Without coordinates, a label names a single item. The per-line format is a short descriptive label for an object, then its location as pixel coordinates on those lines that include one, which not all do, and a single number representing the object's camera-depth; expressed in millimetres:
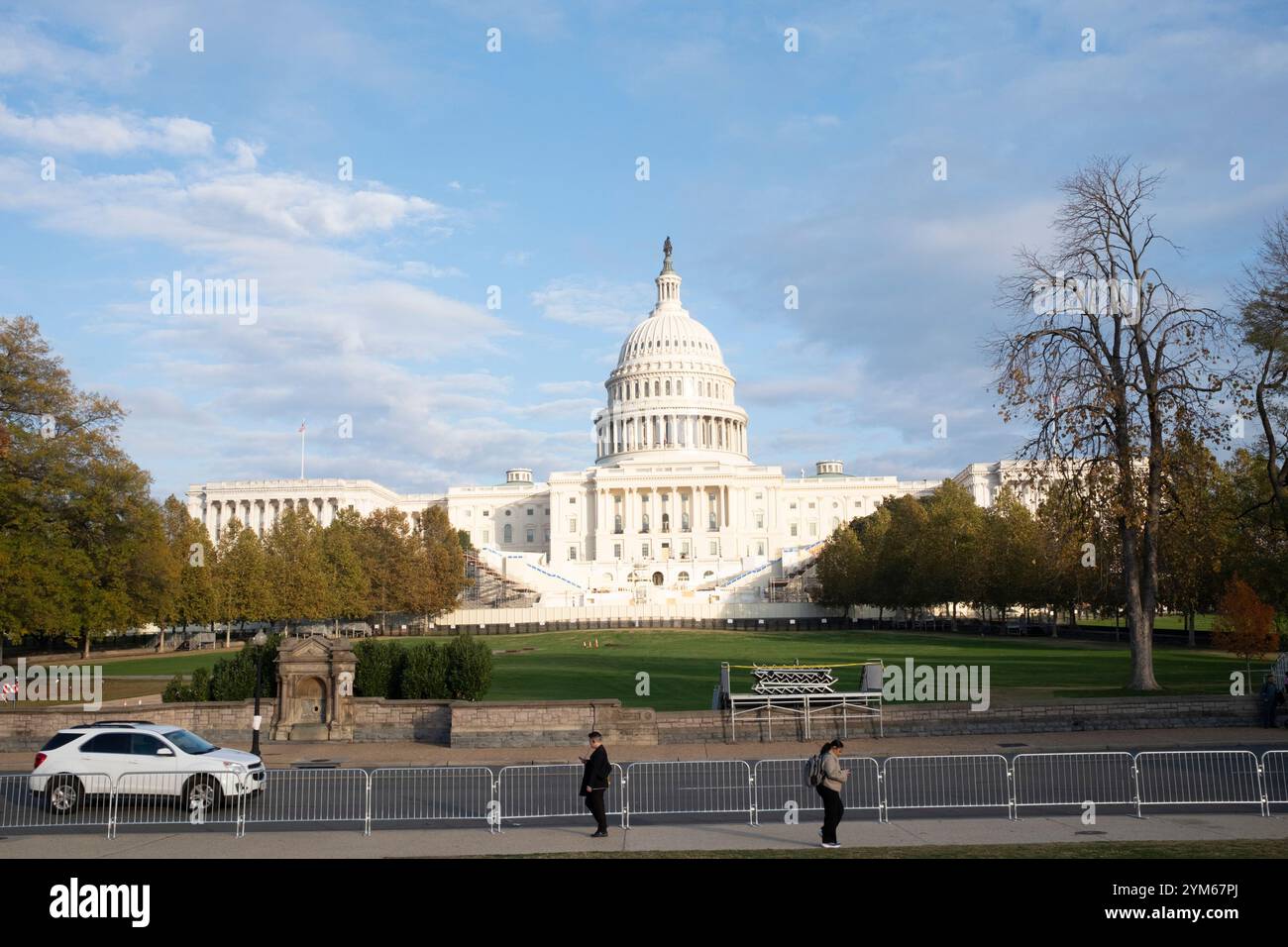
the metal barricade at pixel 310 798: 17141
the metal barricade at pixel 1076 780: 17281
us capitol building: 146000
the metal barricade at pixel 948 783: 17297
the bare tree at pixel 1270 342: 31359
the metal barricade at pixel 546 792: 17438
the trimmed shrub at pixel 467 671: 30156
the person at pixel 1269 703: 26719
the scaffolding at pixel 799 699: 26625
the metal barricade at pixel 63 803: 17219
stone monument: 27906
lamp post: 27764
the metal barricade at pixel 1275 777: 17109
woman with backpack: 14117
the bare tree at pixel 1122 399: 30750
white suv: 17625
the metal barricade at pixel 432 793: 17375
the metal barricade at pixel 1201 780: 17188
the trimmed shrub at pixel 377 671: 30219
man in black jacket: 15219
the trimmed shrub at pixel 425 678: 30172
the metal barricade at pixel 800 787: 17594
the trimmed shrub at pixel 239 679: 29625
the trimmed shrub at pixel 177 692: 30359
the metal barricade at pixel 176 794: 17438
